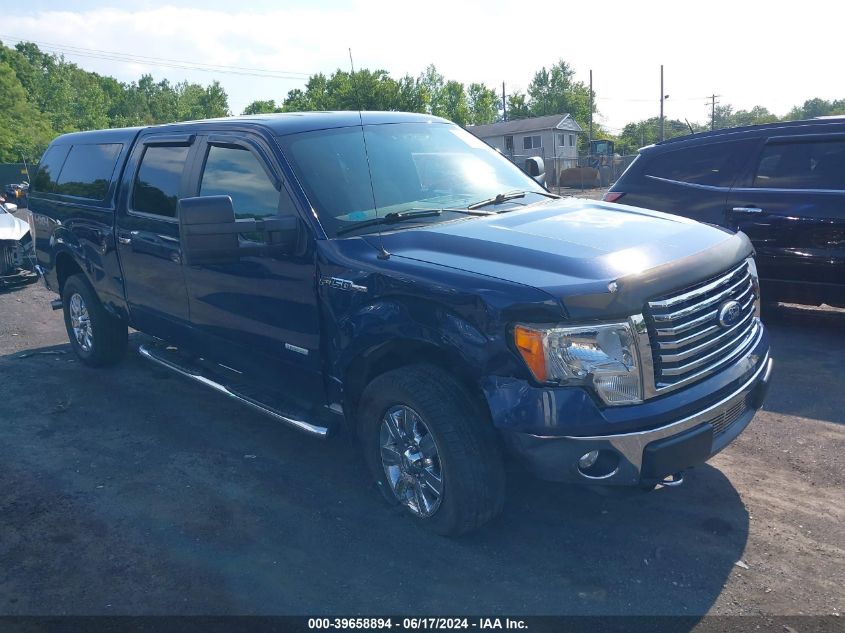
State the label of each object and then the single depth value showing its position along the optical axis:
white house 66.06
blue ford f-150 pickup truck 3.17
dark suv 6.58
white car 11.20
